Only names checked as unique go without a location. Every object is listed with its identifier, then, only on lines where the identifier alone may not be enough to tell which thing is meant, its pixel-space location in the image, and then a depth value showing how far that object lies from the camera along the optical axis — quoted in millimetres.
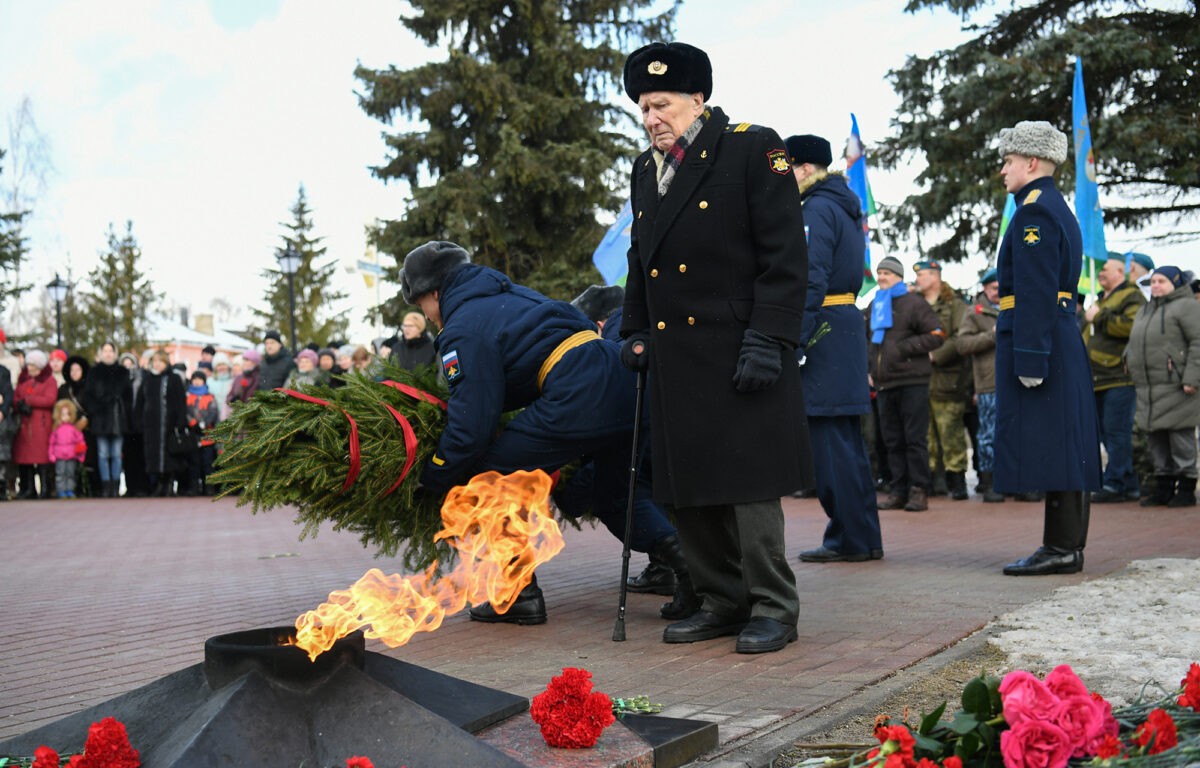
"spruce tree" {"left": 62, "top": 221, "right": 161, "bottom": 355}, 38438
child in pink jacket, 16531
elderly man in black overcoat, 4578
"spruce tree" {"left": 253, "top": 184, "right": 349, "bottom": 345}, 43031
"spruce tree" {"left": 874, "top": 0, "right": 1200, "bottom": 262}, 18266
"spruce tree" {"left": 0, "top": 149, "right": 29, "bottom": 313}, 33250
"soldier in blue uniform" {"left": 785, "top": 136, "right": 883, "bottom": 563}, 6812
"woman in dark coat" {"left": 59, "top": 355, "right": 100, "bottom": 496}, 16891
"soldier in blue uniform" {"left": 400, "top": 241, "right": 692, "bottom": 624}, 4844
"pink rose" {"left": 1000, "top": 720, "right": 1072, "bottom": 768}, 2459
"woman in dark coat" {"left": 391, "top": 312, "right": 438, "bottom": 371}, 12539
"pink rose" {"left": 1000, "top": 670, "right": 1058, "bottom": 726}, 2506
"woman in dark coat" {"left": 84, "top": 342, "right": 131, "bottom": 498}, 16453
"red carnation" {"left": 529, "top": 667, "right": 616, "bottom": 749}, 3049
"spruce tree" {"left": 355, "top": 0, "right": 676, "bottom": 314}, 24172
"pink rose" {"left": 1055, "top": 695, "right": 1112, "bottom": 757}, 2486
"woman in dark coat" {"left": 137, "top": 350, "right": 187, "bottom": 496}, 16406
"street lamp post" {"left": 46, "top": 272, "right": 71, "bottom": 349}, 26328
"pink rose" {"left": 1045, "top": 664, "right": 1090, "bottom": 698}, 2564
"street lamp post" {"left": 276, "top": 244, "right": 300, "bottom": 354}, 25494
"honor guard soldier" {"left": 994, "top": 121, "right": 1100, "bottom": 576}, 6176
